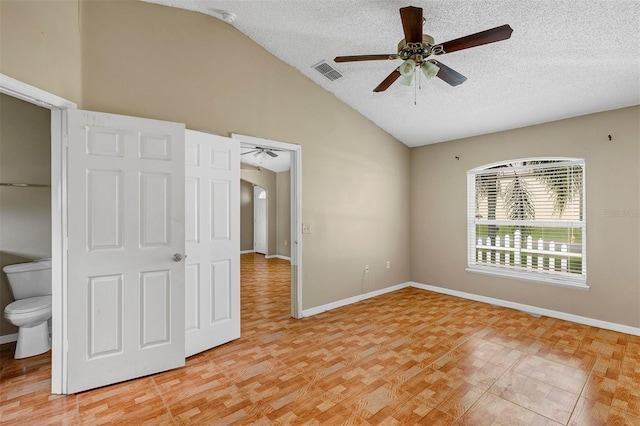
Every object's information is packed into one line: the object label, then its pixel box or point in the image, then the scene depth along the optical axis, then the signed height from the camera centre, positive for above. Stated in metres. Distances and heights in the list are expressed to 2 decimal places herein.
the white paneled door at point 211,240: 2.75 -0.28
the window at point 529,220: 3.80 -0.12
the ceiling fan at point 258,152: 6.59 +1.37
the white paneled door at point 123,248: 2.19 -0.29
